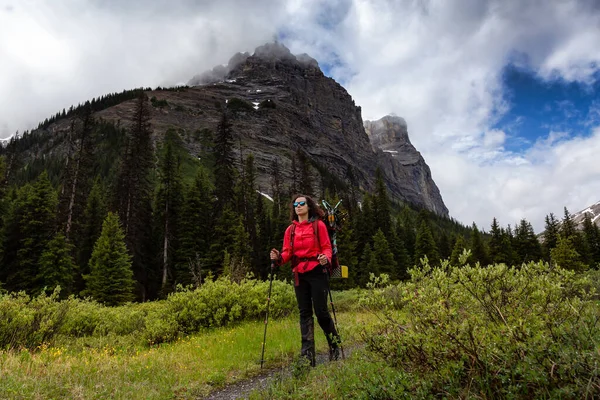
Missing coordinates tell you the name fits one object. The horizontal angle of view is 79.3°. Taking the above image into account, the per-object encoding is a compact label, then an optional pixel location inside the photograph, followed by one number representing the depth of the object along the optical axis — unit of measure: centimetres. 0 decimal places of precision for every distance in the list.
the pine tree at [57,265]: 2675
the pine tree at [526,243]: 5847
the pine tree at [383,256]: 4759
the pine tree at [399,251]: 5331
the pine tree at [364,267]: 4586
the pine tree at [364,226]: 5569
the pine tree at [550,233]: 6006
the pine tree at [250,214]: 3994
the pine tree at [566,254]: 4194
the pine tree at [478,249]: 5475
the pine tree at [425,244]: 5328
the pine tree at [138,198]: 3472
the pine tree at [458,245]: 5045
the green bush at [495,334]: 255
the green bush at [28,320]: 743
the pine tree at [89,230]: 3456
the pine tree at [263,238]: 4256
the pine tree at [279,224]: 4878
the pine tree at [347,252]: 4384
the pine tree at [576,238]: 5499
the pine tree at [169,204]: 3769
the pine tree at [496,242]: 5762
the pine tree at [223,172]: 3866
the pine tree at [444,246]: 6342
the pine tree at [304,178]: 4772
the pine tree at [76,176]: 3041
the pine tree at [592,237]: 5878
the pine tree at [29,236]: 2734
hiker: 571
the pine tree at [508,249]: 5643
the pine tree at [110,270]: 2769
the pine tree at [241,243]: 3506
